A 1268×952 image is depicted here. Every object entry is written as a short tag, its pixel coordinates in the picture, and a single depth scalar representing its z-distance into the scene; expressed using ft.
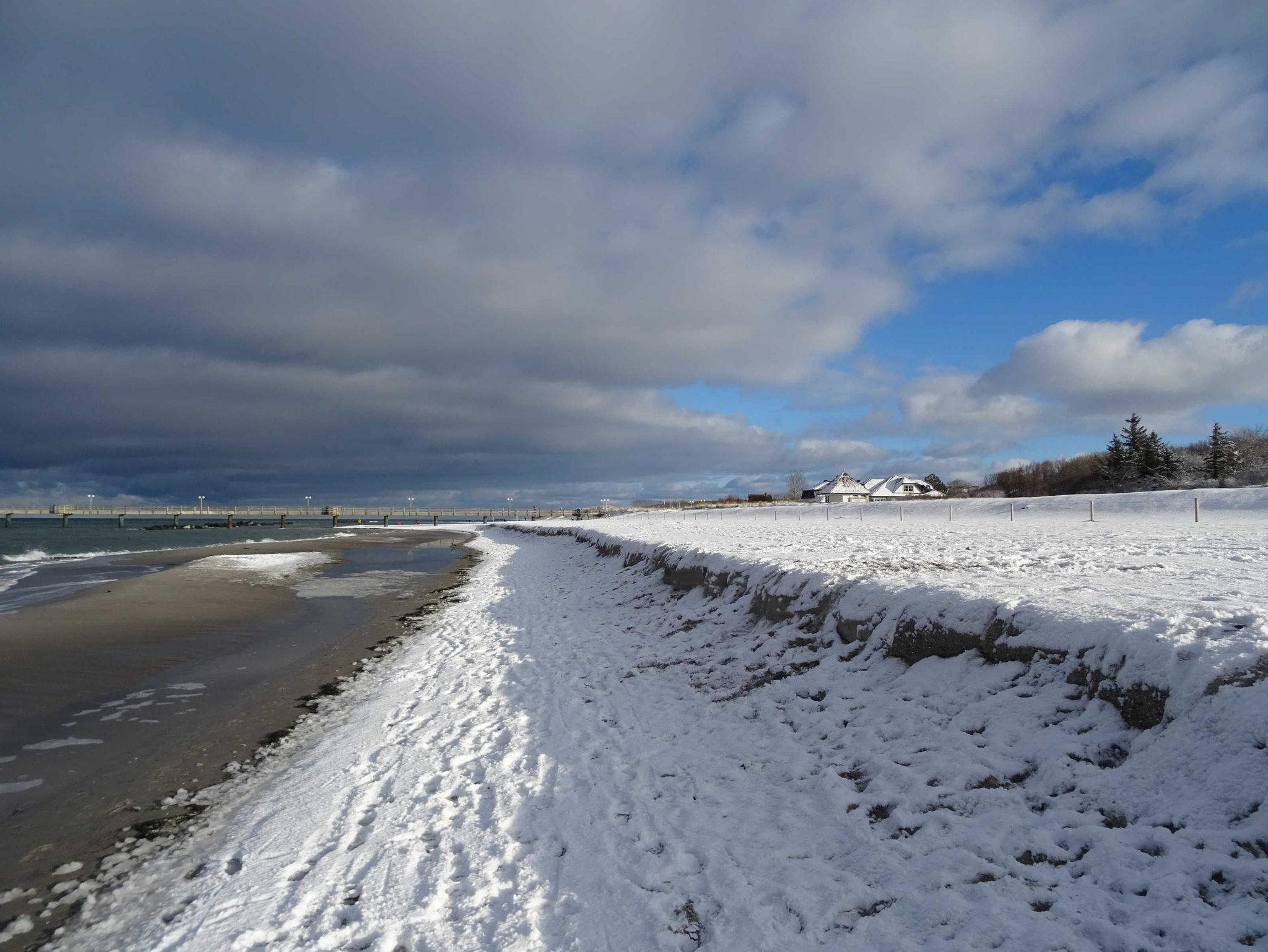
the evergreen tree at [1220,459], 202.80
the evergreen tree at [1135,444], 214.90
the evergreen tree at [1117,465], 215.51
